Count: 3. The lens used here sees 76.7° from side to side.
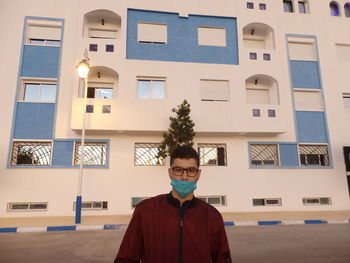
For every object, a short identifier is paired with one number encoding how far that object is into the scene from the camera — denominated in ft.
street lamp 25.12
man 5.44
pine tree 29.37
